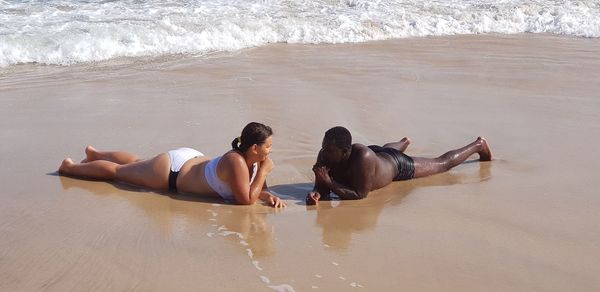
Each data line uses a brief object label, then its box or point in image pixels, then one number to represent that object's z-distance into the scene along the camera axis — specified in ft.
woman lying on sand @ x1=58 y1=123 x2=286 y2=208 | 14.32
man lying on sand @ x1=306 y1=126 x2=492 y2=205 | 14.76
